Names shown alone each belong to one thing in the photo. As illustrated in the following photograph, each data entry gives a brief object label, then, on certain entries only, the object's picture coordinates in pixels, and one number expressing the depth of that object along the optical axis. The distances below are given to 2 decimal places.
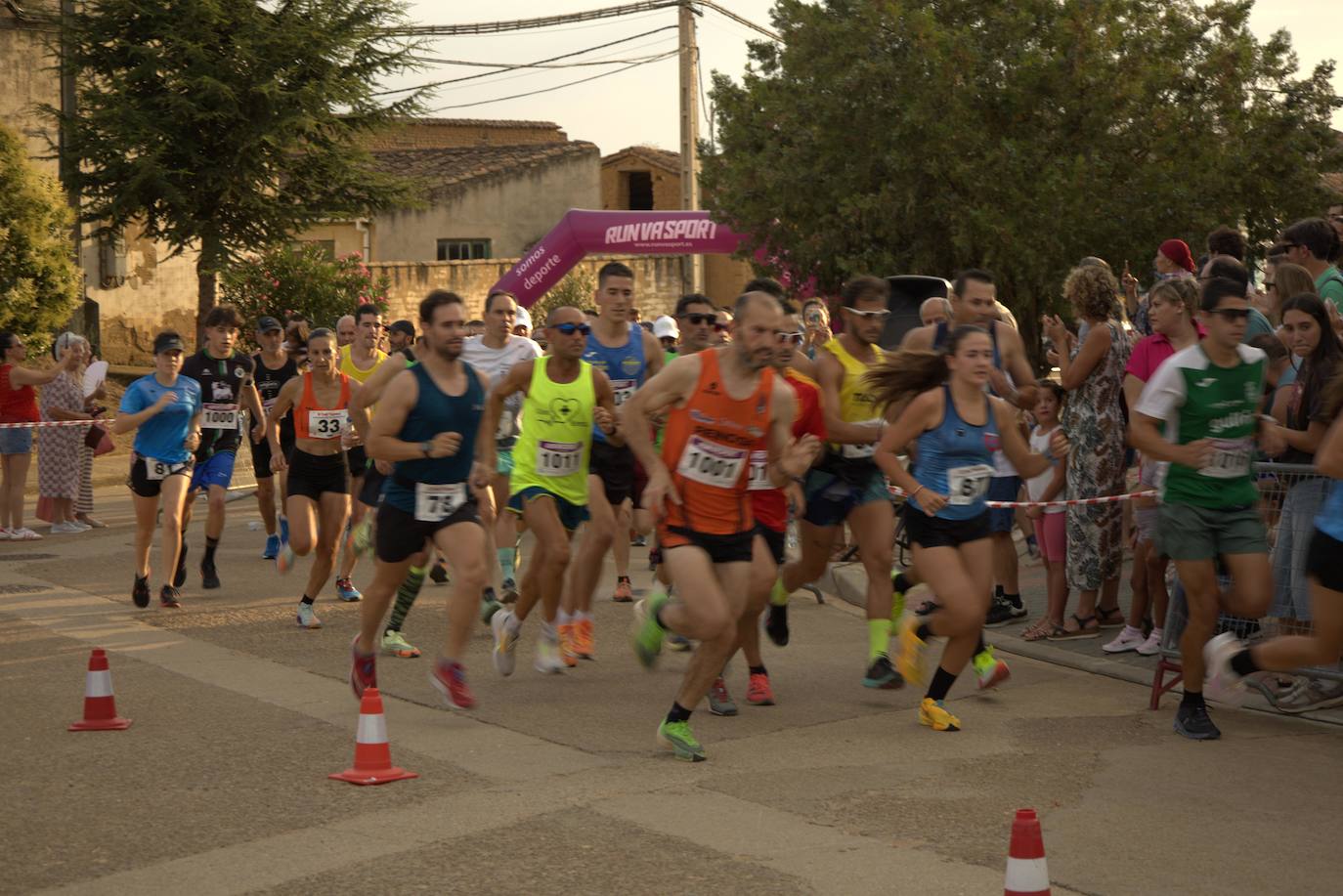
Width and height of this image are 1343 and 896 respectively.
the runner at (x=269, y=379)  14.35
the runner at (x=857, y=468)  9.16
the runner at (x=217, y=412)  12.86
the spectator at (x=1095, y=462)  10.45
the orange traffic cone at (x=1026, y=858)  4.58
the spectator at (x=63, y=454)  17.09
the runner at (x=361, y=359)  13.12
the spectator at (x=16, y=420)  16.64
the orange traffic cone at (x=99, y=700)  8.10
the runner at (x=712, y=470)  7.48
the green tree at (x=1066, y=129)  22.47
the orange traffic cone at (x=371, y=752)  7.02
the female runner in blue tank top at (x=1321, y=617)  6.75
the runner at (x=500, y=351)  12.06
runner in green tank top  9.56
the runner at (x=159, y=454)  12.02
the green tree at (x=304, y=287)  27.83
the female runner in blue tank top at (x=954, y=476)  7.97
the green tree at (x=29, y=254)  24.23
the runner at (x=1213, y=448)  7.61
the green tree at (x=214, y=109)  30.70
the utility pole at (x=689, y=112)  35.47
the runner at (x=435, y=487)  8.27
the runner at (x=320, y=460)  11.59
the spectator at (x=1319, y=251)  10.17
